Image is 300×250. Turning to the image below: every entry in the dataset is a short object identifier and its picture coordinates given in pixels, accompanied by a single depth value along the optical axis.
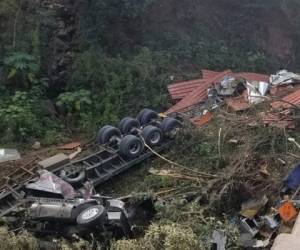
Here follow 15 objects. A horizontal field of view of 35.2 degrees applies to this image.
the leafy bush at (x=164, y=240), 5.87
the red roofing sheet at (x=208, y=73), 12.34
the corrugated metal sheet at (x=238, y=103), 10.38
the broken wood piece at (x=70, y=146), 10.09
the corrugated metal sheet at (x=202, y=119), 10.10
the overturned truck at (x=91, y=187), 7.14
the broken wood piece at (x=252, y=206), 7.50
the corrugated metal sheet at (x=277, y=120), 9.13
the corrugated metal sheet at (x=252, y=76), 12.04
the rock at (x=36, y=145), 10.12
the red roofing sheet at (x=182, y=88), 11.65
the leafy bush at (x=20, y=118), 10.27
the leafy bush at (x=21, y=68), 11.11
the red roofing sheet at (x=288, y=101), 9.95
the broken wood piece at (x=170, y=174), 8.50
